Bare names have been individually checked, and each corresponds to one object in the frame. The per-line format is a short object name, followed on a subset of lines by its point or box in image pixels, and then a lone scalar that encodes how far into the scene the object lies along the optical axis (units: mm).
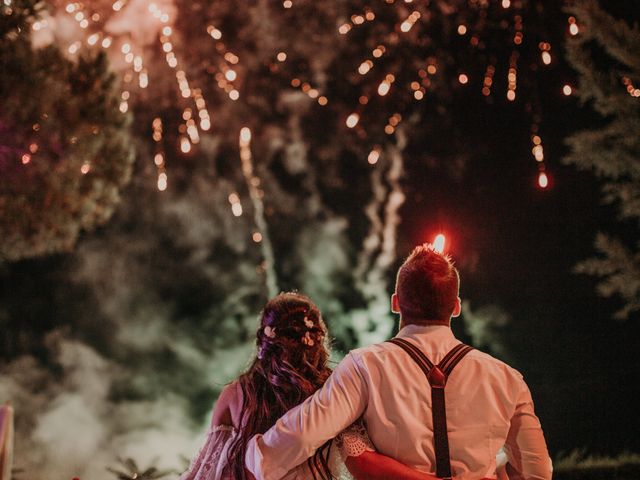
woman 3119
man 2379
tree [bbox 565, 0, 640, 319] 6402
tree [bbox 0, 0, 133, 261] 6129
